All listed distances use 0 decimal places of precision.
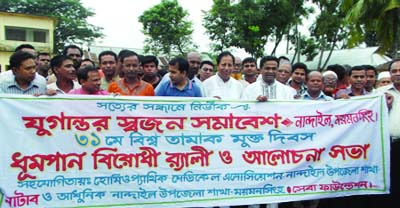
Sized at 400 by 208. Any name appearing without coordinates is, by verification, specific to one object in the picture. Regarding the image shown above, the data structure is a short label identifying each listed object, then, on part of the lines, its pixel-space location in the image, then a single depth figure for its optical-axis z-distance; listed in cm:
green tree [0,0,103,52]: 3594
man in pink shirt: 401
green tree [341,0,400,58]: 1380
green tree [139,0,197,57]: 2317
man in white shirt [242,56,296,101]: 466
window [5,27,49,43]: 2832
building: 2733
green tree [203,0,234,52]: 2019
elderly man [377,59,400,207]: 430
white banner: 344
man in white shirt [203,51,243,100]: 488
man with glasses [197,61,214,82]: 556
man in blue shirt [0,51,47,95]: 379
